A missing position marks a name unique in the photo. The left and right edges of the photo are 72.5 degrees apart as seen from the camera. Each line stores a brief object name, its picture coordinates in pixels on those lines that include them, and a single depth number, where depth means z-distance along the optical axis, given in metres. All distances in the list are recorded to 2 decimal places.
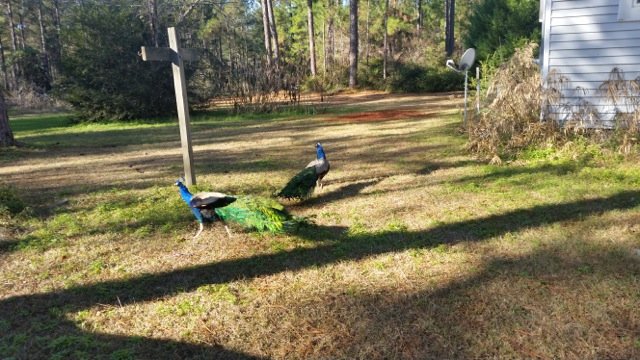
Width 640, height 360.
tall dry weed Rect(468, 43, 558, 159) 7.58
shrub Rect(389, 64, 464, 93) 25.86
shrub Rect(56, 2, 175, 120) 17.33
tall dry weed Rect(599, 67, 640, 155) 6.59
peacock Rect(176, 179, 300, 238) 4.14
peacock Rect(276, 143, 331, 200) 5.39
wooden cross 5.61
